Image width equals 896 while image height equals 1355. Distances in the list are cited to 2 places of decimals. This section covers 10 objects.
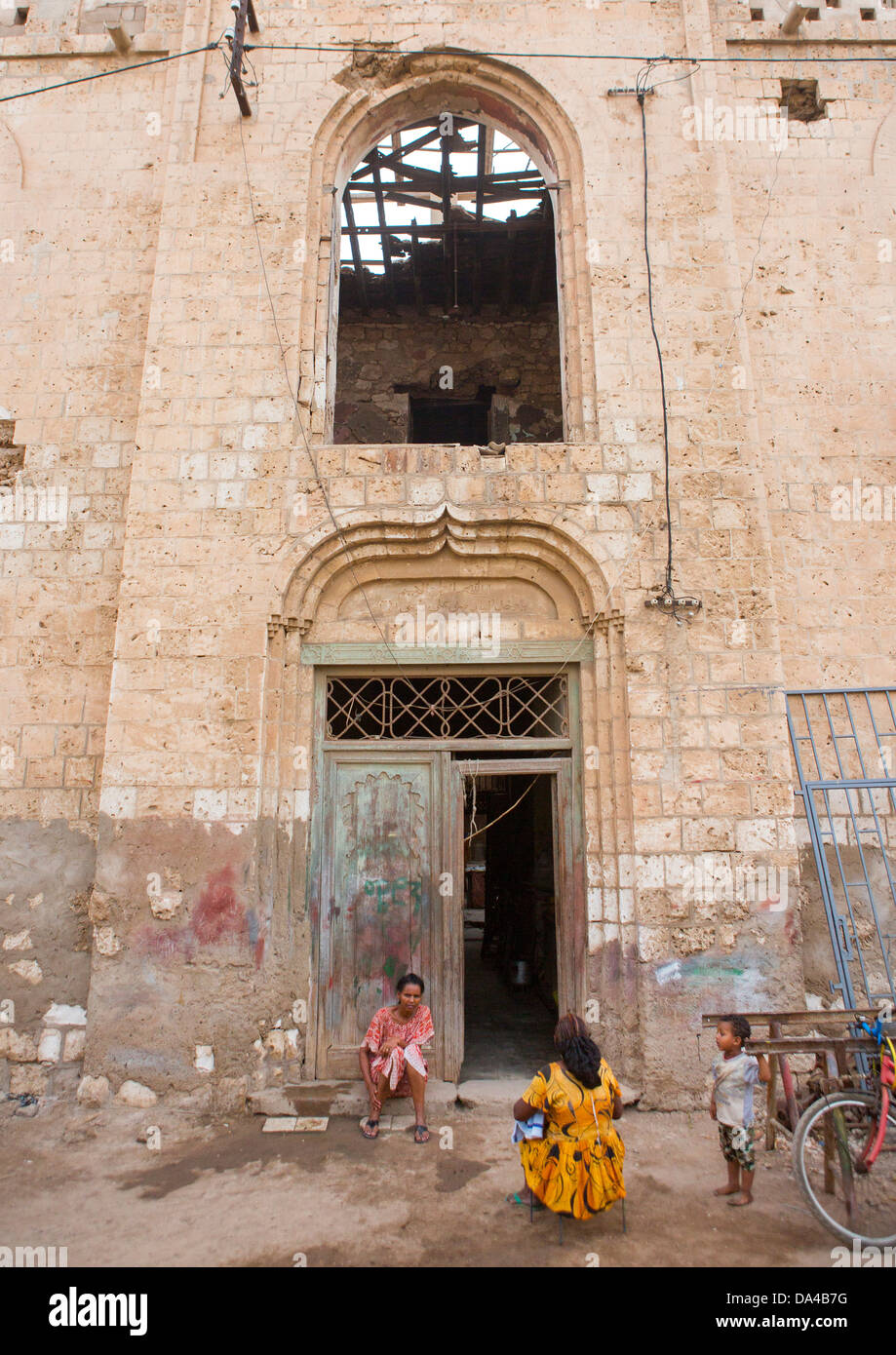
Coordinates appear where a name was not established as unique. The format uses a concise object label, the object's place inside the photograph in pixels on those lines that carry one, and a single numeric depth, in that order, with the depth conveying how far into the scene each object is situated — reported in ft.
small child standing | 12.25
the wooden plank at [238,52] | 19.51
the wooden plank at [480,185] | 26.45
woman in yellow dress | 11.45
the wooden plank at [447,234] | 27.45
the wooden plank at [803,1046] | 12.16
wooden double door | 17.72
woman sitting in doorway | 15.39
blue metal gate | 18.02
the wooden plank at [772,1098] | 12.98
